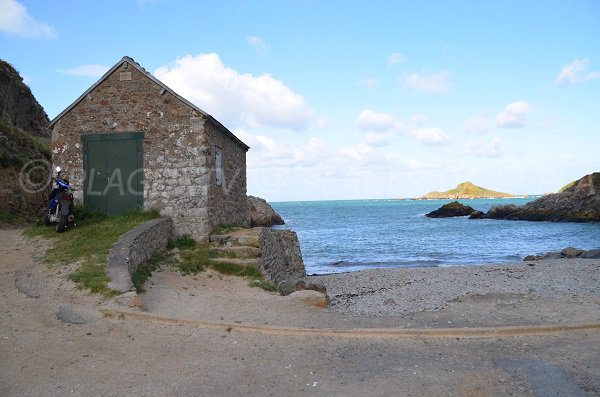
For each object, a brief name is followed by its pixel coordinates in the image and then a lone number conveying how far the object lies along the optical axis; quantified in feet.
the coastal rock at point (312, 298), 30.30
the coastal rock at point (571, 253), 69.21
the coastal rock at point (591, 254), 64.91
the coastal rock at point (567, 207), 156.25
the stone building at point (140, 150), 42.45
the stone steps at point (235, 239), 41.09
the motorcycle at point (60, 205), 41.37
